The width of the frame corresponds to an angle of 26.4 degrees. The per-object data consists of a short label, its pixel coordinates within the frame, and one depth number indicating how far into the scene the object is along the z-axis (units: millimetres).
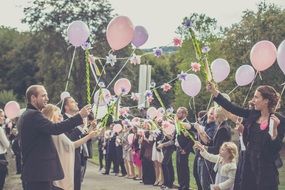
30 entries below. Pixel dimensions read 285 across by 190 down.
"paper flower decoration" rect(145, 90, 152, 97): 11867
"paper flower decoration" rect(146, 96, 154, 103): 11928
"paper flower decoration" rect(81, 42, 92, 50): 10059
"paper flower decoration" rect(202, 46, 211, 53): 8298
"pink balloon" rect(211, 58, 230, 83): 11367
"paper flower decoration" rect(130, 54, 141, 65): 10548
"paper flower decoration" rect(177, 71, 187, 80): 9944
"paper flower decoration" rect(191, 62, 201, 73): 8797
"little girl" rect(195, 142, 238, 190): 9172
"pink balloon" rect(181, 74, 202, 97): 11727
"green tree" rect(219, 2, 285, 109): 35062
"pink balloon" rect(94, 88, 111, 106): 10939
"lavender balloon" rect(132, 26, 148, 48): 10648
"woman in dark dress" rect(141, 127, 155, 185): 16980
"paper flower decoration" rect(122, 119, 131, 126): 16478
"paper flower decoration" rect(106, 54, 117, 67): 10023
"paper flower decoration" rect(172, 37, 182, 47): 8977
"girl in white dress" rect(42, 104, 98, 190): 8719
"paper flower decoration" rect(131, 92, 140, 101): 13000
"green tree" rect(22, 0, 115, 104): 47156
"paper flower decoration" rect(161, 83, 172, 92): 11039
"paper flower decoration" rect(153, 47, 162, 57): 9914
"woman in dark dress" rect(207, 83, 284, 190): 6844
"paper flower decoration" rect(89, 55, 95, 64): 10205
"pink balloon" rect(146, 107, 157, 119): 14188
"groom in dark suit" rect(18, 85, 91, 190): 7188
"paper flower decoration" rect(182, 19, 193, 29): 7520
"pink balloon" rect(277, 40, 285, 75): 8289
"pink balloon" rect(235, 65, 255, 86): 11391
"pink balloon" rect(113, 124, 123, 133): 17625
